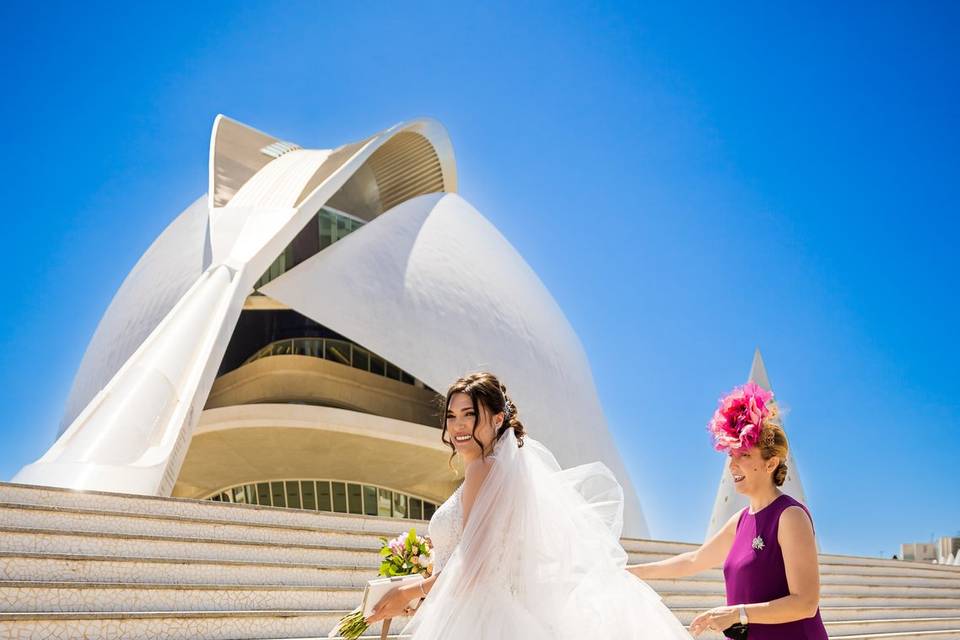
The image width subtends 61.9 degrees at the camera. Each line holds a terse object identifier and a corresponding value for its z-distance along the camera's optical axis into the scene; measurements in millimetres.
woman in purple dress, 2084
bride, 2193
